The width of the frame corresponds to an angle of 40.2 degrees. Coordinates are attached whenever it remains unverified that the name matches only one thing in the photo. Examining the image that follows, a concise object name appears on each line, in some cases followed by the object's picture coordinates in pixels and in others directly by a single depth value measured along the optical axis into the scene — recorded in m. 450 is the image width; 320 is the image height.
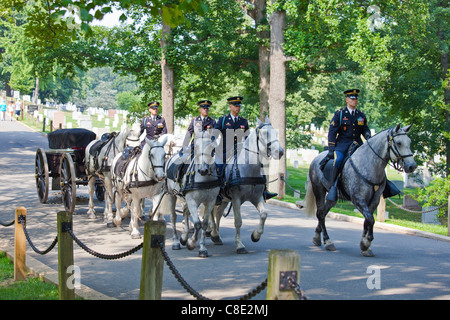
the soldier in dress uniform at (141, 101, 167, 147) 16.05
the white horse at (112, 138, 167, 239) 13.10
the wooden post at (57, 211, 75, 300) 8.01
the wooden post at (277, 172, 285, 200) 22.61
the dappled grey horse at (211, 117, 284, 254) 11.70
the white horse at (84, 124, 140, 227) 15.95
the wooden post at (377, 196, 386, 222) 16.80
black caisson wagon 16.81
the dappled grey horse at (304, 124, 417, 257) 11.40
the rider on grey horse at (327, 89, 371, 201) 12.55
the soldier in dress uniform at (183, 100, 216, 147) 13.32
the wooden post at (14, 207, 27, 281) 9.70
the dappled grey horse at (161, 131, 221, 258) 11.23
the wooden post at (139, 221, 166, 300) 6.52
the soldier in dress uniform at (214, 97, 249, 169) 12.62
